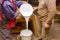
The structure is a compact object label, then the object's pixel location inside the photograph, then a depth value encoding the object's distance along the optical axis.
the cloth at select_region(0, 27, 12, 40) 1.44
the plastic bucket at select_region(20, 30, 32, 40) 1.78
